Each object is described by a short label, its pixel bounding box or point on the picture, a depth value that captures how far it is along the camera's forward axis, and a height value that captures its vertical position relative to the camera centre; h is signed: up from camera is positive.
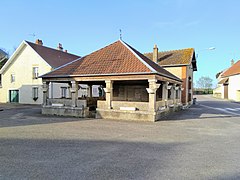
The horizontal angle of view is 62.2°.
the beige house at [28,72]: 22.94 +2.27
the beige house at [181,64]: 21.12 +2.93
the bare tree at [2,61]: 31.21 +4.64
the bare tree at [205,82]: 87.88 +4.21
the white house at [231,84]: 35.22 +1.53
